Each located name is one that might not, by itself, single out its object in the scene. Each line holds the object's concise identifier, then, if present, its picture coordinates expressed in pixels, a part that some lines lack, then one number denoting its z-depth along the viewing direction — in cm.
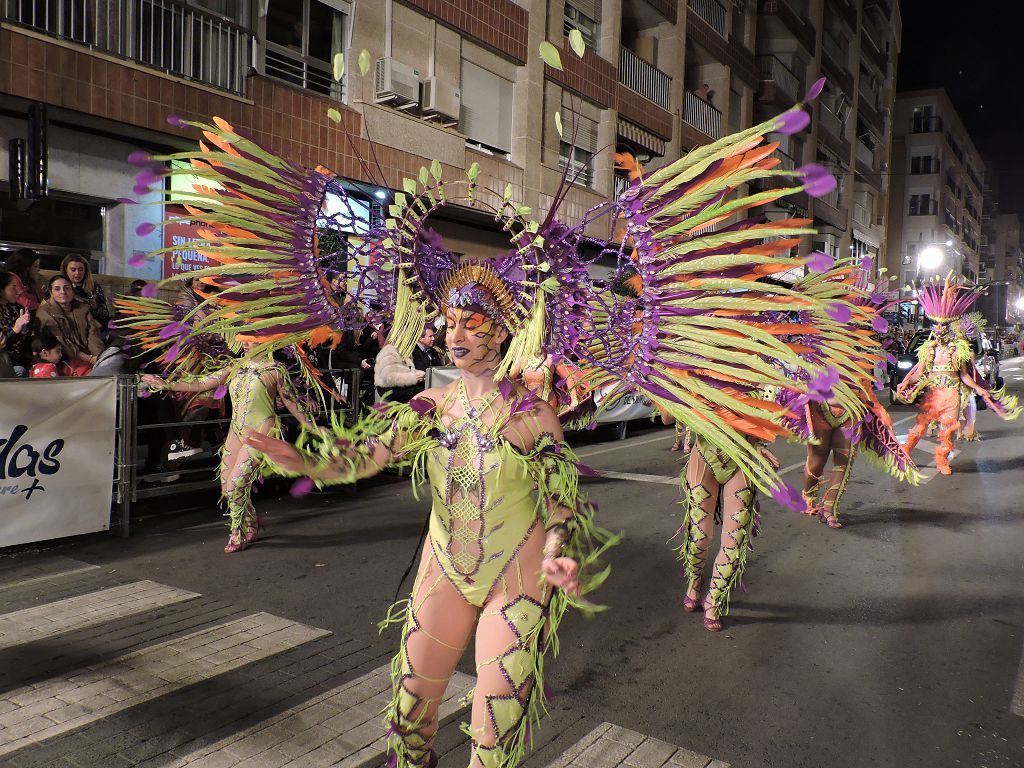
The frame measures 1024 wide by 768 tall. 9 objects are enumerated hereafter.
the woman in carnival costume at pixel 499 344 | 237
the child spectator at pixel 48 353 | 698
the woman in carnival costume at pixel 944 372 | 929
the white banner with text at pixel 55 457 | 566
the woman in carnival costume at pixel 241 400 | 583
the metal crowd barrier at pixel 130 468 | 638
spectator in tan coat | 714
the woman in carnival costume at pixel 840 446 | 737
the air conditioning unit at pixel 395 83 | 1357
